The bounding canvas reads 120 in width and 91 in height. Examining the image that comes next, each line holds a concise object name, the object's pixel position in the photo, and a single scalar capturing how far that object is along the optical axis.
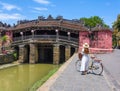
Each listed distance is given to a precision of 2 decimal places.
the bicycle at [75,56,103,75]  5.41
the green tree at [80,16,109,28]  27.19
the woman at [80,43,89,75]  5.12
